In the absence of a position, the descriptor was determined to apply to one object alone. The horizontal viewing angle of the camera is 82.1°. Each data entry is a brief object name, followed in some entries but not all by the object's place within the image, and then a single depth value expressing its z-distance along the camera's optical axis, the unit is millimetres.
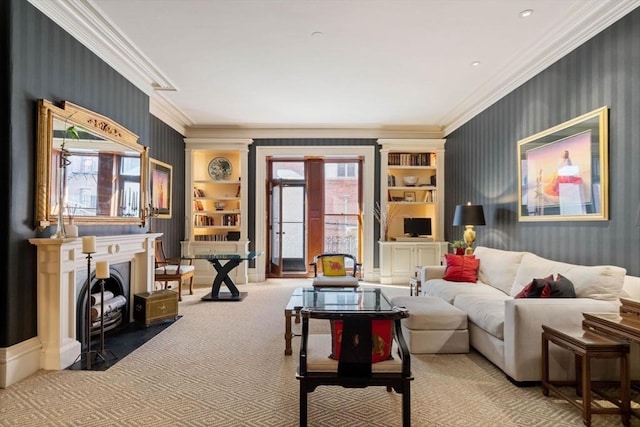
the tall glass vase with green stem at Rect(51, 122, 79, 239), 2979
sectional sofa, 2590
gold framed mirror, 2910
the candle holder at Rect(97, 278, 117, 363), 3173
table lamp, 4867
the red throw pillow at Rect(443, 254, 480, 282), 4598
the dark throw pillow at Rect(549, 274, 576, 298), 2883
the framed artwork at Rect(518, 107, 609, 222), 3113
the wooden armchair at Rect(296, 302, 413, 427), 1958
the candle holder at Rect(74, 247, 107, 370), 2998
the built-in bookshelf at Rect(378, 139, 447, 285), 6883
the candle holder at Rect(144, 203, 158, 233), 5394
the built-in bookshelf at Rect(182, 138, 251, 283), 6879
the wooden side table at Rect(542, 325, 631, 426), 2127
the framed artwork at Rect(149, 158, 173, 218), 5555
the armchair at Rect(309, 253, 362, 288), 5180
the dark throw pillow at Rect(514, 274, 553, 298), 2993
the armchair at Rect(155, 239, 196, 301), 5341
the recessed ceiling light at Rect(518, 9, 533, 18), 3131
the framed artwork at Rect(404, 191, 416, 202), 7218
